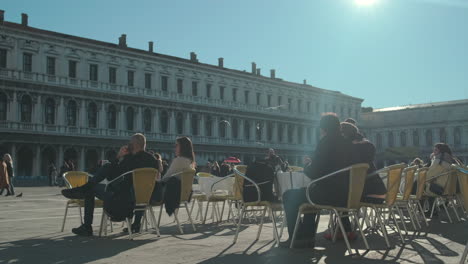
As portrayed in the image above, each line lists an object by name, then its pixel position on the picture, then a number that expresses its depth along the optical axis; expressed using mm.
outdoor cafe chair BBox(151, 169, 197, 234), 7156
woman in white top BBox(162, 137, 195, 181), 7414
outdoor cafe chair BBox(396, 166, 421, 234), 7079
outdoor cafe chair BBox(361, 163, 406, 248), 5829
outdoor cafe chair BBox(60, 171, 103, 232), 7492
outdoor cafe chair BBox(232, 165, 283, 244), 6016
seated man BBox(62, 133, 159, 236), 6602
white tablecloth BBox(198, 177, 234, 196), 8648
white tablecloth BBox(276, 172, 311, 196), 7121
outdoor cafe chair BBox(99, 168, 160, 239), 6325
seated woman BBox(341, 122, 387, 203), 5727
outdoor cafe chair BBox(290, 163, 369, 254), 5055
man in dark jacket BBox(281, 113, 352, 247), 5160
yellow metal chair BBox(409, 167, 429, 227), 7838
